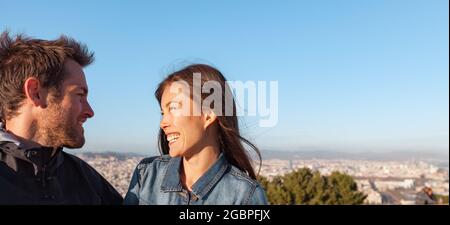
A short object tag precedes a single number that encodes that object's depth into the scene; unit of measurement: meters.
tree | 19.22
